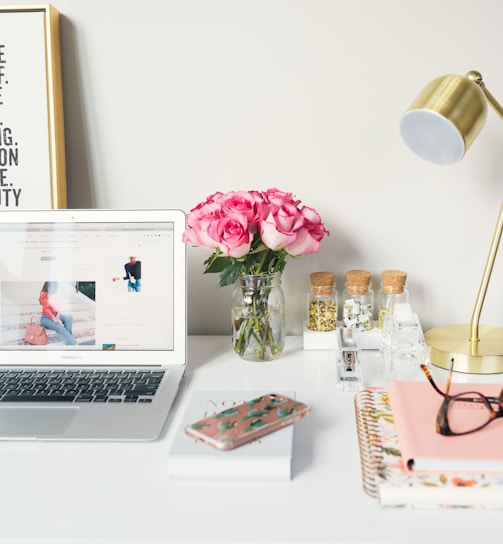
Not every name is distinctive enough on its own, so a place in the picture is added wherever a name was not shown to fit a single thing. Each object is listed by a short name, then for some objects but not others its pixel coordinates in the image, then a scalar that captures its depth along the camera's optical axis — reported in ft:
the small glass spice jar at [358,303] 3.89
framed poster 3.92
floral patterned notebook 2.26
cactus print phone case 2.56
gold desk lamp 3.05
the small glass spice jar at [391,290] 3.83
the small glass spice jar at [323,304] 3.90
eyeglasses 2.55
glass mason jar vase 3.70
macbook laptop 3.60
